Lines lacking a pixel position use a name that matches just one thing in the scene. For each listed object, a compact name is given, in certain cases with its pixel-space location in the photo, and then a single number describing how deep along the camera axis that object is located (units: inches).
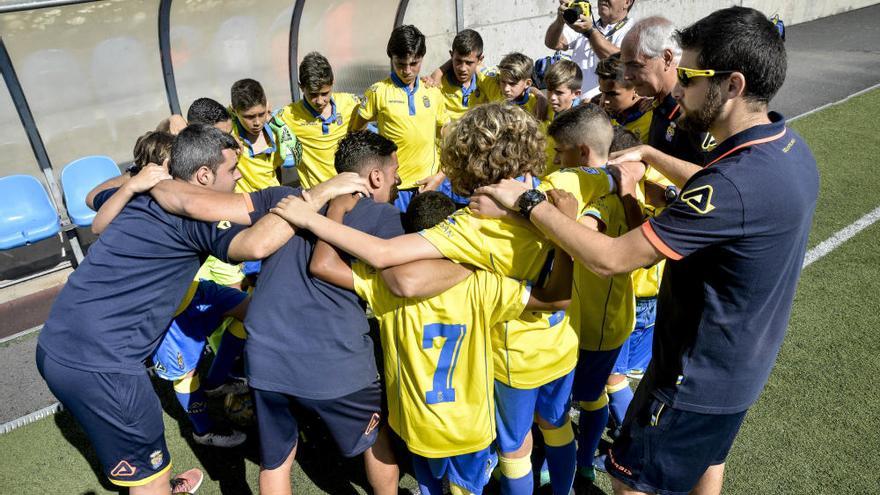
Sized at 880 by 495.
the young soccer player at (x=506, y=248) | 101.6
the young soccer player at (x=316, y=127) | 232.2
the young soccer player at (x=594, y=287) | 119.6
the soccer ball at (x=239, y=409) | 165.0
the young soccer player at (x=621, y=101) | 159.6
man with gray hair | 139.0
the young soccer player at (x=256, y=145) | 205.3
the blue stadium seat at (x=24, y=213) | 244.2
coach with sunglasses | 84.7
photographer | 213.3
